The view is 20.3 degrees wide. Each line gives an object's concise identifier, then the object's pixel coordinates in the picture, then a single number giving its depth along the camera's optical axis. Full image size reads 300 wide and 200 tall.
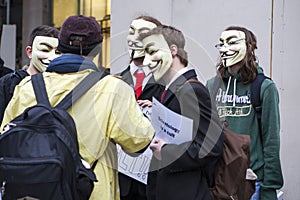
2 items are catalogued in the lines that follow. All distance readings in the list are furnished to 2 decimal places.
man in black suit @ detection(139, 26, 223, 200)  5.13
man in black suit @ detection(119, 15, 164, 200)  6.16
